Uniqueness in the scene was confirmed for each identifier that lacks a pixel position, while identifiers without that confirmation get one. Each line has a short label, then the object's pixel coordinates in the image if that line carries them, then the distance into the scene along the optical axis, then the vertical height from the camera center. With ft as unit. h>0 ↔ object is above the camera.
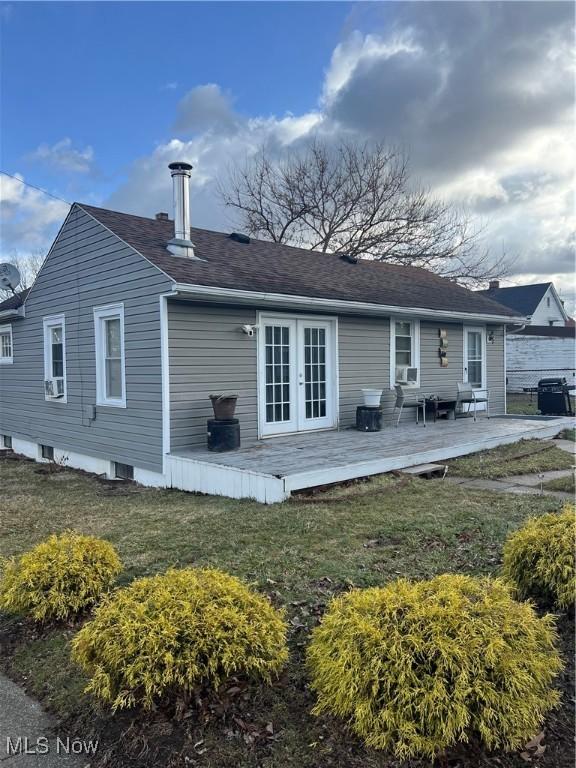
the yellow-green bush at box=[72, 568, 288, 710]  7.00 -3.69
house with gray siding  24.38 +1.64
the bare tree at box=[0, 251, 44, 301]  100.58 +20.88
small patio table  35.45 -2.61
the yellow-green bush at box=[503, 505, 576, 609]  9.41 -3.53
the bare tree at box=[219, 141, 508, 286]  70.13 +21.44
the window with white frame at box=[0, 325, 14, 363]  38.34 +2.08
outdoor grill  42.14 -2.89
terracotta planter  23.63 -1.54
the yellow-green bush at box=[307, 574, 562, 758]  6.11 -3.66
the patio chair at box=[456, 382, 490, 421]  37.19 -2.11
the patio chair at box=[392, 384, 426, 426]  33.19 -2.18
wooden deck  19.74 -3.72
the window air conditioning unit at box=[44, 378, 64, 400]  31.89 -0.90
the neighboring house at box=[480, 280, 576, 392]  71.00 +1.37
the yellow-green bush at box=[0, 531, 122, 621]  10.03 -3.98
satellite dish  34.32 +6.16
